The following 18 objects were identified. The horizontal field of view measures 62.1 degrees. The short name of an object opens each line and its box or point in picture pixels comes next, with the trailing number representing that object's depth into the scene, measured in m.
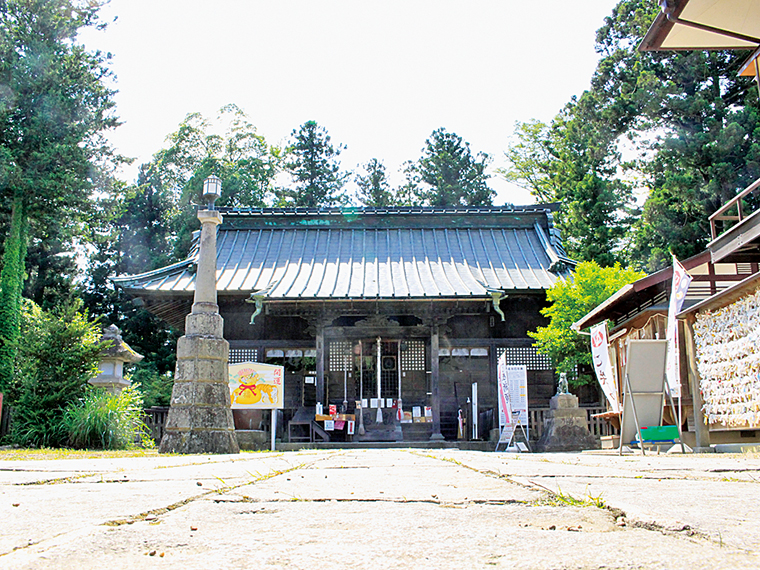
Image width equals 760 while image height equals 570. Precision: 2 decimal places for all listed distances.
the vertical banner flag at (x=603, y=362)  10.32
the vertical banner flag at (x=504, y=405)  13.20
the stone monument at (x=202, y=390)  8.38
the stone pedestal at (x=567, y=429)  11.74
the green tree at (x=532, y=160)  32.97
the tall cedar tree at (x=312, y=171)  37.38
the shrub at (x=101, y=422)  10.95
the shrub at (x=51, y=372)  11.63
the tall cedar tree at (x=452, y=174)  35.59
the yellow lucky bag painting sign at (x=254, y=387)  12.82
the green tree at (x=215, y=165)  32.78
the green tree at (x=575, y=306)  14.54
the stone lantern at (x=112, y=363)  13.12
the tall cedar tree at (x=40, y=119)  19.92
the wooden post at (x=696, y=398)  8.80
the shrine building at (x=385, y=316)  15.77
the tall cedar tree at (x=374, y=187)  38.97
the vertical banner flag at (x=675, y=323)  8.62
